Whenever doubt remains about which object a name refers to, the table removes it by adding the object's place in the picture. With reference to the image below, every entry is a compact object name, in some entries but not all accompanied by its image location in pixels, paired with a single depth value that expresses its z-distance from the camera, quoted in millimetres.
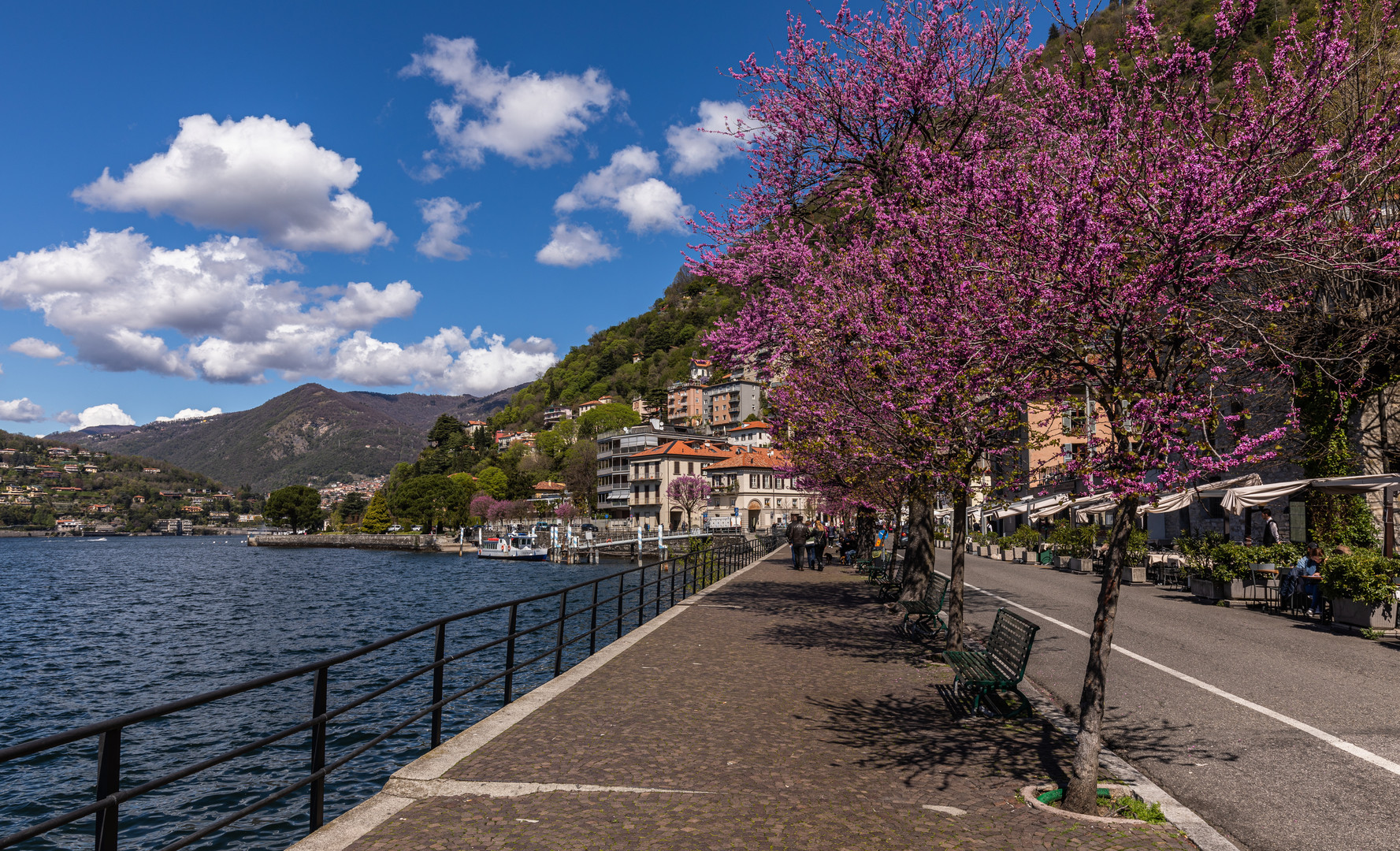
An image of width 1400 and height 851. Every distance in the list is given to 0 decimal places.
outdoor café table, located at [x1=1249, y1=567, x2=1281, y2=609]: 19203
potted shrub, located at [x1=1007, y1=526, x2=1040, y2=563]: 42069
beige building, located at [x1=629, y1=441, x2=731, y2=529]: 117312
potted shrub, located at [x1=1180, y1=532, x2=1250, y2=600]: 20109
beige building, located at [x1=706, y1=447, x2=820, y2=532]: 109562
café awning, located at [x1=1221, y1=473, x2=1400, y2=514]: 18672
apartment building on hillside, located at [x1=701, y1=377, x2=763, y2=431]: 167875
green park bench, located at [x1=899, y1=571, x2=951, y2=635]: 13852
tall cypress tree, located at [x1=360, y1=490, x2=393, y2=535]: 160875
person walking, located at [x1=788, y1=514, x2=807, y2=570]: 31781
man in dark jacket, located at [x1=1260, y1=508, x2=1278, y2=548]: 21908
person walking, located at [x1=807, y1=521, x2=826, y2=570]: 32844
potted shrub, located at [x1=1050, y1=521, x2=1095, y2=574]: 31312
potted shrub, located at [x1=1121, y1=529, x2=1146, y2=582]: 26469
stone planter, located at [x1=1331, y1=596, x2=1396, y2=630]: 14812
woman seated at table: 17469
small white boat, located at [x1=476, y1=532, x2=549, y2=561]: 98688
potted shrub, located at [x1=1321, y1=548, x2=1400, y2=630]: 14750
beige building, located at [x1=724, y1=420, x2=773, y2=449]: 140375
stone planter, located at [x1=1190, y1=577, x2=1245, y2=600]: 20266
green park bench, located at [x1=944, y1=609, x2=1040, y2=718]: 7926
